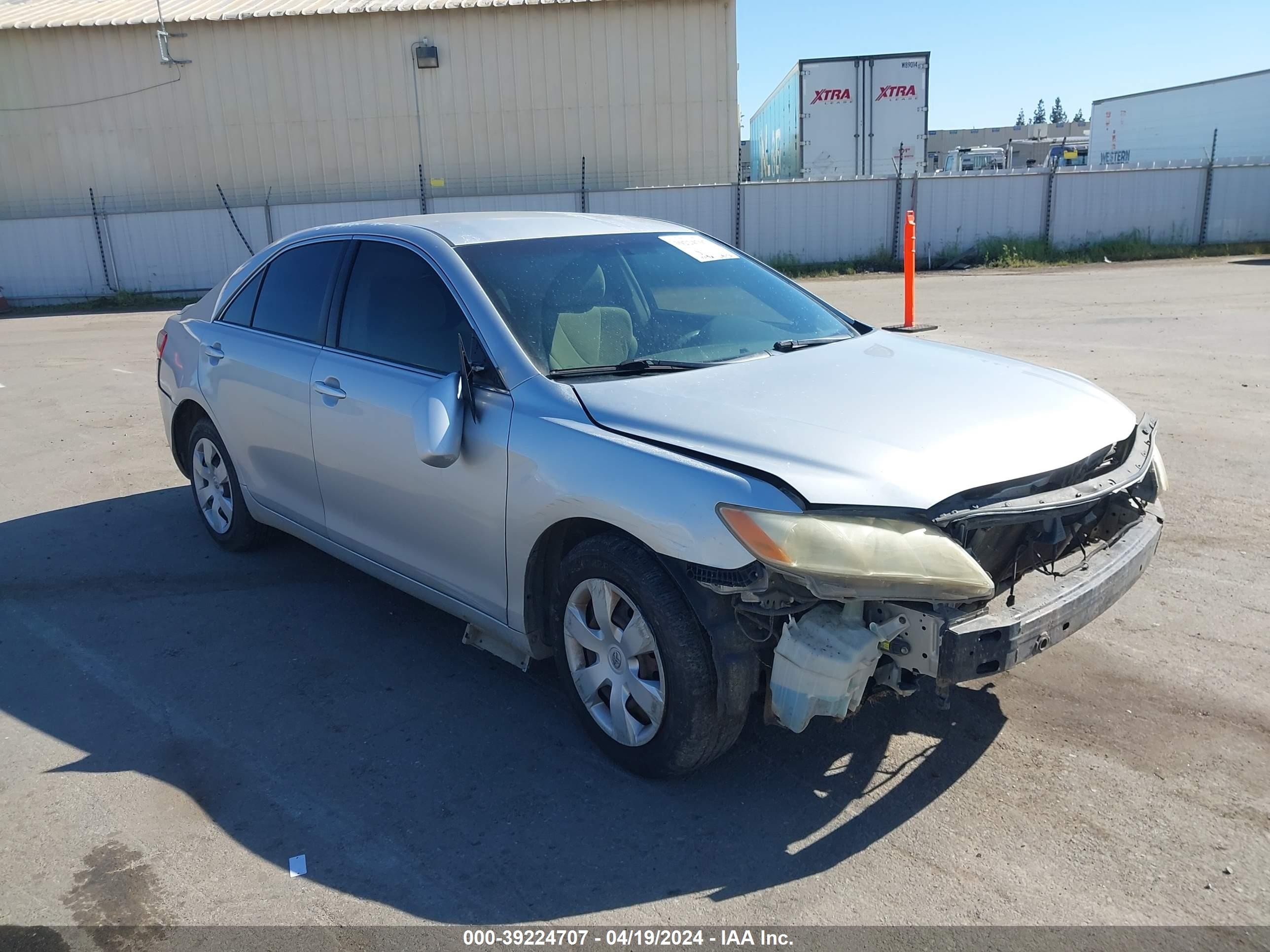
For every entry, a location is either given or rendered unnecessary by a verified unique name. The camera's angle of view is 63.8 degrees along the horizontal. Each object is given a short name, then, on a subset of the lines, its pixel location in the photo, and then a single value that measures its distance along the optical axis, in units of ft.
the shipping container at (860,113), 84.23
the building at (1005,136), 191.11
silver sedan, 9.43
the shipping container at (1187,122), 93.25
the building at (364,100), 75.36
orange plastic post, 42.11
